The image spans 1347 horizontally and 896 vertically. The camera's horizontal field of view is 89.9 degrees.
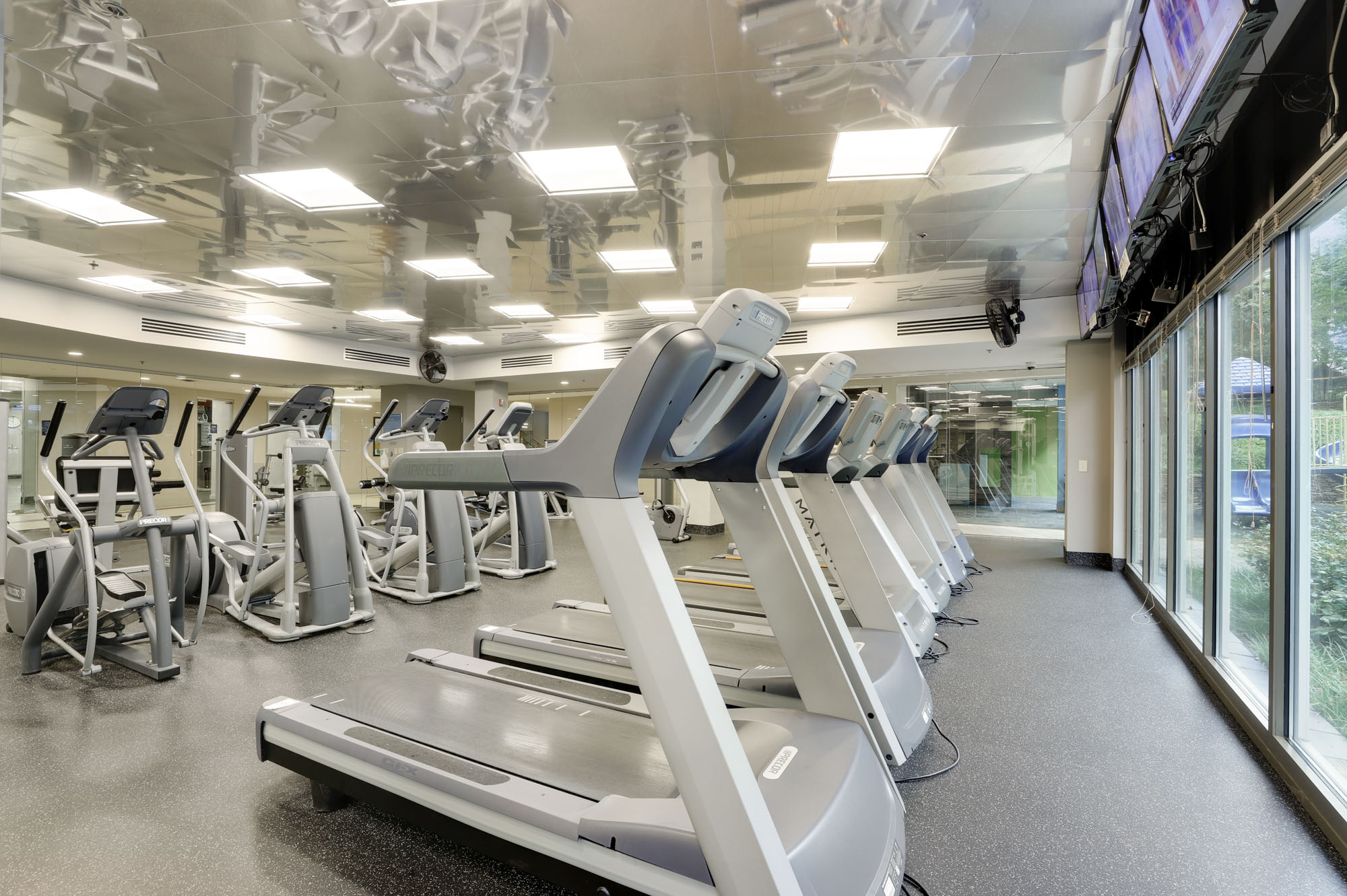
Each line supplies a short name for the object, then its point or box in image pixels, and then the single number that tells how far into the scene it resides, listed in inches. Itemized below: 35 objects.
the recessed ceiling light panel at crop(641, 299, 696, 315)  296.4
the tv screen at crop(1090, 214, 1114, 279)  173.3
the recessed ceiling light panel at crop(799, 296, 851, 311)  294.3
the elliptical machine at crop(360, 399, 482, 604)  208.1
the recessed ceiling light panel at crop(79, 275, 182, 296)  258.2
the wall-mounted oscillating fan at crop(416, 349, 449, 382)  408.2
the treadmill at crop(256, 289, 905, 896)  50.8
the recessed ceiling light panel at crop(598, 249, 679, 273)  227.6
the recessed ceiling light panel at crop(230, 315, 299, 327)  329.4
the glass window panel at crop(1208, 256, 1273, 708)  115.0
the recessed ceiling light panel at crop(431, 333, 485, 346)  375.2
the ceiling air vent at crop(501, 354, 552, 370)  411.8
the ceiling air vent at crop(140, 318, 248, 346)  306.7
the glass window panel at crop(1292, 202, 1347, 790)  87.3
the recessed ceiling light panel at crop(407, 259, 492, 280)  237.3
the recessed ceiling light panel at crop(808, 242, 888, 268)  221.8
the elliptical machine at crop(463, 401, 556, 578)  240.1
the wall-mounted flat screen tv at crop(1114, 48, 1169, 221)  104.6
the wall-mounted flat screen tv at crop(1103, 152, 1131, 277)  140.7
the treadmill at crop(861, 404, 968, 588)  183.3
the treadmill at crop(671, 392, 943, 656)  118.7
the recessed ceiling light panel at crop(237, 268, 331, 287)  247.6
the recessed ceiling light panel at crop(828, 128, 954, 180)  144.2
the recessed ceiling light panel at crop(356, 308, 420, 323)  313.1
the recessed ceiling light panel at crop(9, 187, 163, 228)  175.6
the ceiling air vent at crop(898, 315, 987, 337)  304.2
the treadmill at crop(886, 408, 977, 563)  265.4
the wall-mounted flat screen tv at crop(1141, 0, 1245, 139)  71.7
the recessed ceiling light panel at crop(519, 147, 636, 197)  153.9
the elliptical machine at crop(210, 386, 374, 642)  164.2
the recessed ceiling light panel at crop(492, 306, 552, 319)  307.9
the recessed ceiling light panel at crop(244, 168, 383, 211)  164.7
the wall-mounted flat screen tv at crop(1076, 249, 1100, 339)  215.6
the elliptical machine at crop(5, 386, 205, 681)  135.0
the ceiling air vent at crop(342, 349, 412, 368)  391.9
